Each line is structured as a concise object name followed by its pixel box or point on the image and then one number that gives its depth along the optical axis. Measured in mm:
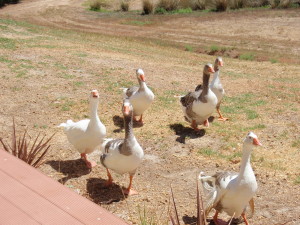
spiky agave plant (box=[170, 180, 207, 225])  4014
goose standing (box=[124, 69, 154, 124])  8805
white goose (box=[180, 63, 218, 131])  8445
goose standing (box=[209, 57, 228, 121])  9492
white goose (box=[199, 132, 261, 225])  5137
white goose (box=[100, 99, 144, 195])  5945
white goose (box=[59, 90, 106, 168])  6840
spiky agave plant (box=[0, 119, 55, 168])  6164
